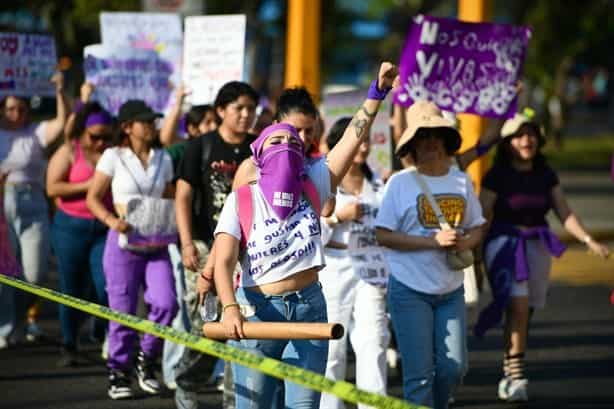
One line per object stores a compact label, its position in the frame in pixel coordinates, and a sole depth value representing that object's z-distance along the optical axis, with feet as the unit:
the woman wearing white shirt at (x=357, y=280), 42.97
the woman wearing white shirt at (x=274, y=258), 31.96
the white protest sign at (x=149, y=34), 63.47
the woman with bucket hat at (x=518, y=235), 47.77
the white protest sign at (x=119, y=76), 60.82
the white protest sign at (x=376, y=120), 48.35
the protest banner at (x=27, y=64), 60.54
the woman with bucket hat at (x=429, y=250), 38.30
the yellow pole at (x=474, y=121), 74.83
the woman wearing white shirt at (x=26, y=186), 57.06
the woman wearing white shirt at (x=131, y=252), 47.97
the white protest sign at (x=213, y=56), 56.82
